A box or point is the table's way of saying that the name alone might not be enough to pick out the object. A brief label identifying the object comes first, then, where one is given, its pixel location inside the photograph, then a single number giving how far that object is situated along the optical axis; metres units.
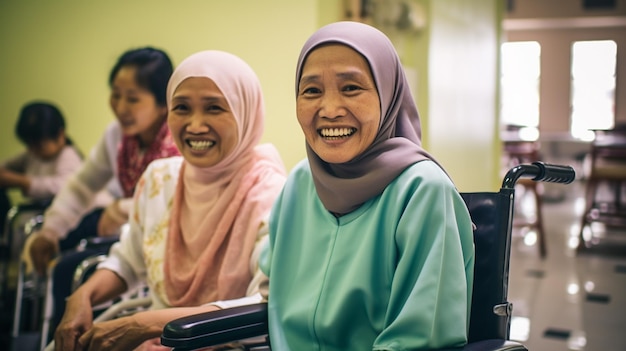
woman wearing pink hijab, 1.70
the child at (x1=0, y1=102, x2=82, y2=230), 2.77
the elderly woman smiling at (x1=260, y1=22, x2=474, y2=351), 1.19
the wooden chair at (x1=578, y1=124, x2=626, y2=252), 5.49
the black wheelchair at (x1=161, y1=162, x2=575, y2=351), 1.30
